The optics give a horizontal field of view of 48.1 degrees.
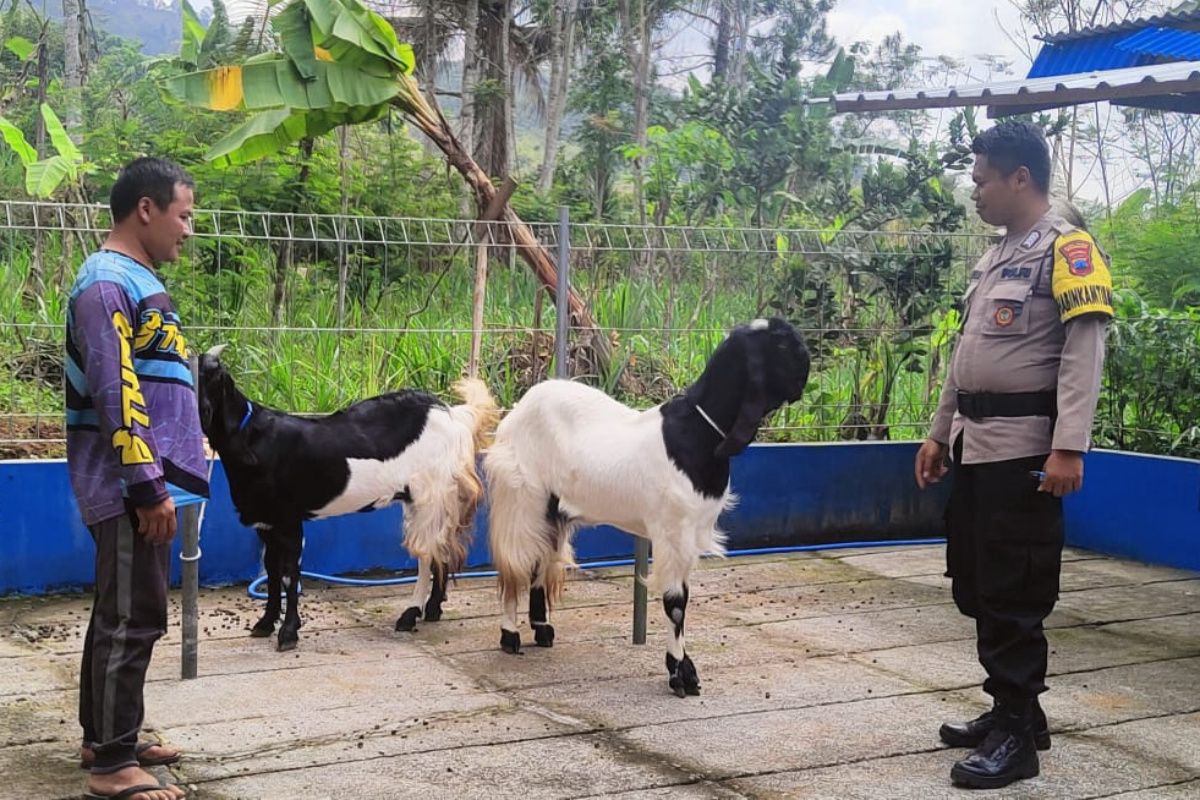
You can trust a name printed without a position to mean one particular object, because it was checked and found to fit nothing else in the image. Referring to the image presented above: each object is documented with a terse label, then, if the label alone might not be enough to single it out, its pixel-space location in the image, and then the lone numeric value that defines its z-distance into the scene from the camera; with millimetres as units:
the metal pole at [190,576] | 5625
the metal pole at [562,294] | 8203
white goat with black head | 5738
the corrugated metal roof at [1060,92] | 6664
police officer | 4508
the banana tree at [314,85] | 8289
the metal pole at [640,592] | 6418
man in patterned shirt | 4023
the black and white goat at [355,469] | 6270
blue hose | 7405
